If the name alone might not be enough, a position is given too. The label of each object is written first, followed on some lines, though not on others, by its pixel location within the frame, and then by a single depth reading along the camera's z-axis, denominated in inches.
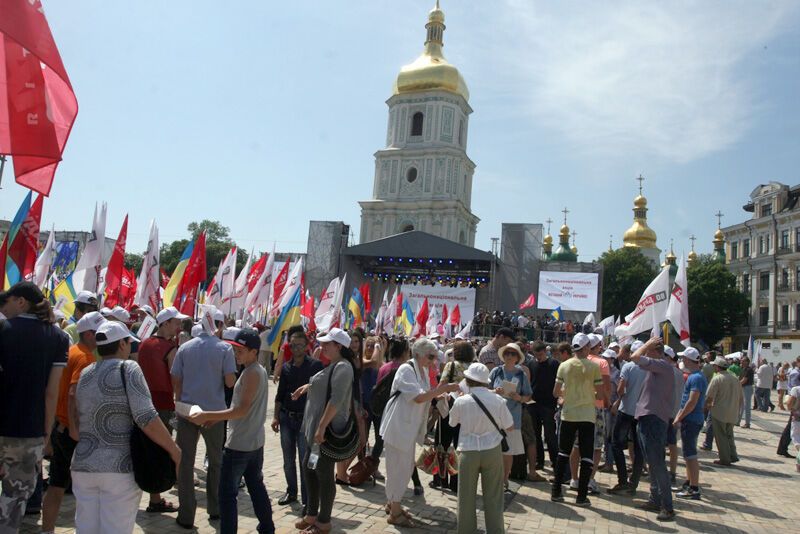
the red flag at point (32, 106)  132.5
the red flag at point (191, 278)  486.9
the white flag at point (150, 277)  492.7
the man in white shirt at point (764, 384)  784.0
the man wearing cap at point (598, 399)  299.0
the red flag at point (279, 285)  768.3
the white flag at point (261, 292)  683.4
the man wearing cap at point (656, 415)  264.1
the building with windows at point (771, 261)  2030.0
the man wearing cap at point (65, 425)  184.1
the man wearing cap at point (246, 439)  185.5
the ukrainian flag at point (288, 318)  519.5
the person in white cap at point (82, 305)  267.4
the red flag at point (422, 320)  904.9
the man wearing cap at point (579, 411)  274.2
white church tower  2158.0
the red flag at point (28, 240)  376.8
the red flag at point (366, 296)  1005.8
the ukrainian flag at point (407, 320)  935.3
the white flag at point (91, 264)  432.1
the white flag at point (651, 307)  382.0
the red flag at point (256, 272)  705.6
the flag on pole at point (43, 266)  492.7
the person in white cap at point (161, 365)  235.1
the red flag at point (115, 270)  482.3
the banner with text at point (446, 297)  1504.7
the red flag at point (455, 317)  1266.4
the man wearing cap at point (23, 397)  159.3
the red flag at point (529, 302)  1418.6
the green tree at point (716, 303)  2129.7
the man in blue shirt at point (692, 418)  303.3
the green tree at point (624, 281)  2340.1
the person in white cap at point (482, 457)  202.5
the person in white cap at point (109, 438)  139.7
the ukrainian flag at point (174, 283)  484.4
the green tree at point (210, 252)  2635.3
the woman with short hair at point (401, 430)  231.0
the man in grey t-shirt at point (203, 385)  214.4
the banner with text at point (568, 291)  1402.6
